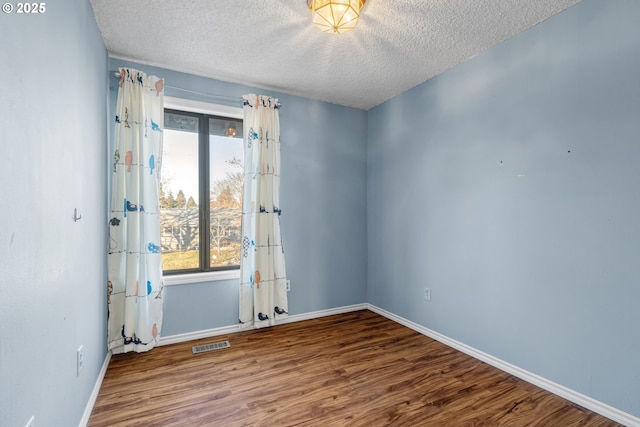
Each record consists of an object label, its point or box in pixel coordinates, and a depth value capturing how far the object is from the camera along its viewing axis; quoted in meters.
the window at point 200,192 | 2.96
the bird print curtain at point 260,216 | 3.08
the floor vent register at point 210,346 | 2.67
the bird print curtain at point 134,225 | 2.52
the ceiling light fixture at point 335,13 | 1.80
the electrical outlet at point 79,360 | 1.61
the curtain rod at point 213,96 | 2.87
